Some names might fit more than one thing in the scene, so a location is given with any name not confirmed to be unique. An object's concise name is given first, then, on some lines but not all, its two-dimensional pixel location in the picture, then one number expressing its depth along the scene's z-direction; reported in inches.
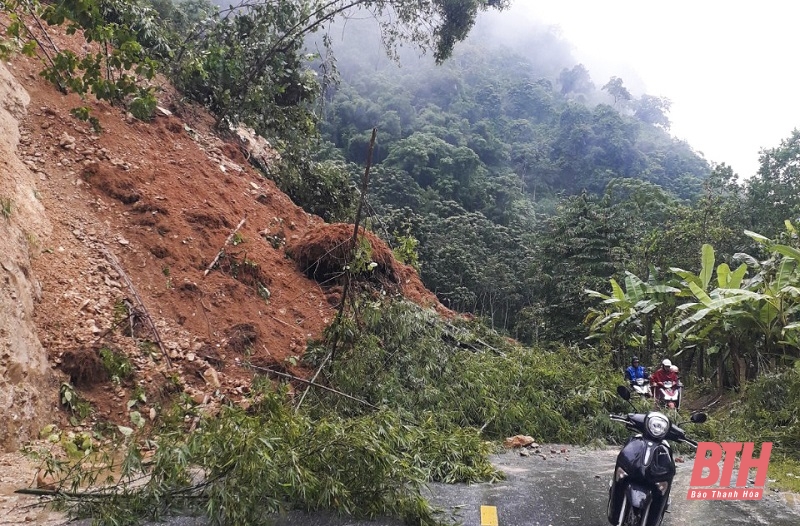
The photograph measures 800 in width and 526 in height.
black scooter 126.3
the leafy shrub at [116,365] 192.5
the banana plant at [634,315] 444.1
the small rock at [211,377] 216.8
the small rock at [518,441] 246.7
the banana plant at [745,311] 339.0
